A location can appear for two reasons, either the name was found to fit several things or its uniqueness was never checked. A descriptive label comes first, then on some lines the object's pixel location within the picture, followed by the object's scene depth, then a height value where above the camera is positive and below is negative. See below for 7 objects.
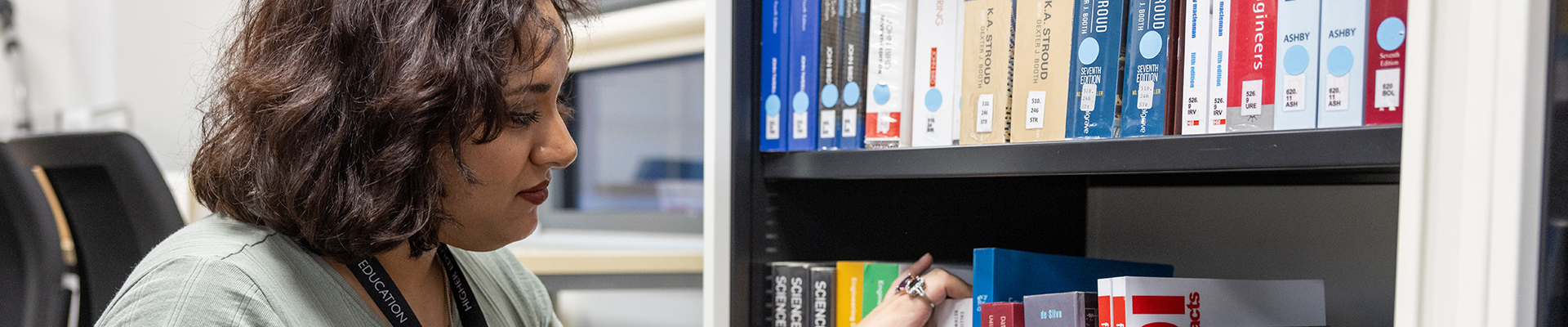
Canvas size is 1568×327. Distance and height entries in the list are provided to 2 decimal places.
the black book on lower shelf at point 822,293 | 0.92 -0.15
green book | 0.90 -0.13
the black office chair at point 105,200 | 1.31 -0.10
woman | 0.71 -0.02
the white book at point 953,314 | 0.86 -0.16
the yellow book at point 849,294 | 0.92 -0.15
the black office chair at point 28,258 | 1.40 -0.19
